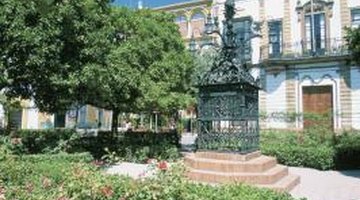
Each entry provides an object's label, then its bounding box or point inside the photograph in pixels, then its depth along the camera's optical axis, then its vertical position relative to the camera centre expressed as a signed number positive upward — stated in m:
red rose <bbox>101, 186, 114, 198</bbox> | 6.01 -0.88
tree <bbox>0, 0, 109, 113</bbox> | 12.18 +2.14
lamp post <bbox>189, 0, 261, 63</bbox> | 11.08 +2.30
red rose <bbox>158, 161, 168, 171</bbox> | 6.09 -0.54
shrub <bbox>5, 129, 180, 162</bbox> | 14.59 -0.70
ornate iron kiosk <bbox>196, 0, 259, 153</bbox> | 10.50 +0.56
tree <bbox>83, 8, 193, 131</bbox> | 13.97 +1.96
